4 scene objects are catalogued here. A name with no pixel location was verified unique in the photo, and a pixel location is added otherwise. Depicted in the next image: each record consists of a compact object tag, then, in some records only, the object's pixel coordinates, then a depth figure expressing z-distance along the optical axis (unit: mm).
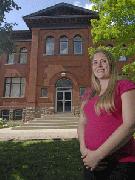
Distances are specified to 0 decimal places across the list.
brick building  12513
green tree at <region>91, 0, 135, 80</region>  7418
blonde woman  1113
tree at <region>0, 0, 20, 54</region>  5126
